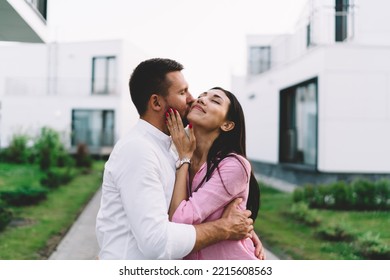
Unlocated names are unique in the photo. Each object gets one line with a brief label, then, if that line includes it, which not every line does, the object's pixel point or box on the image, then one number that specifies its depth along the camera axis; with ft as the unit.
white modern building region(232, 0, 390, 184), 26.27
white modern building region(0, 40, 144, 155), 45.34
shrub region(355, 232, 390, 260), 14.29
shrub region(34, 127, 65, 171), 37.11
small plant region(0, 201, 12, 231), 17.38
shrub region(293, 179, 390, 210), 21.47
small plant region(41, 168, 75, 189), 28.43
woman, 5.67
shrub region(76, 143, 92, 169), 42.39
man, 5.10
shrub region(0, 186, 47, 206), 23.11
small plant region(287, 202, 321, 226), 18.99
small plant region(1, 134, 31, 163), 43.35
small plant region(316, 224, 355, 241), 16.61
